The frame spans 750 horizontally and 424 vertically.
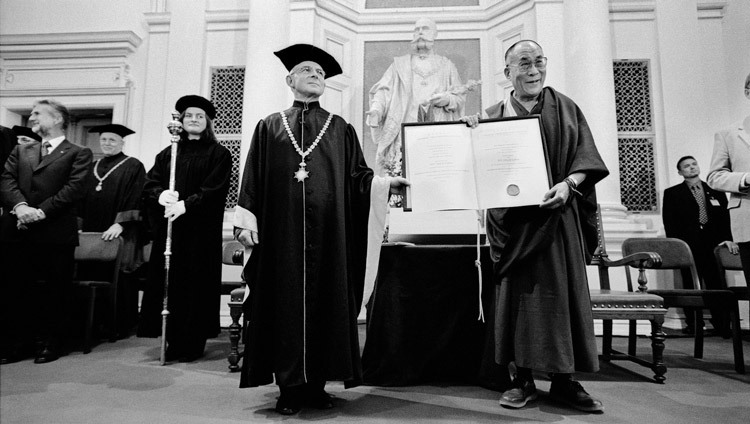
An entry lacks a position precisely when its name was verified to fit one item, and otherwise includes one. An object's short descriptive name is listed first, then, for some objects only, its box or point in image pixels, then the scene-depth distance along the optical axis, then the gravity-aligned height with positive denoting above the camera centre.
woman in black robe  3.92 +0.24
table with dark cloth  3.06 -0.31
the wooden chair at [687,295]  3.56 -0.20
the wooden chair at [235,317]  3.45 -0.39
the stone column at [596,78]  5.72 +2.18
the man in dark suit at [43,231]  3.48 +0.20
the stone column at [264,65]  6.09 +2.42
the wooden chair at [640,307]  3.23 -0.27
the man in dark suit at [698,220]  5.49 +0.53
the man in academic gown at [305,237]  2.44 +0.13
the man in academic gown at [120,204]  4.86 +0.58
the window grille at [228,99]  6.98 +2.26
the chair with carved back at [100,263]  4.20 -0.02
